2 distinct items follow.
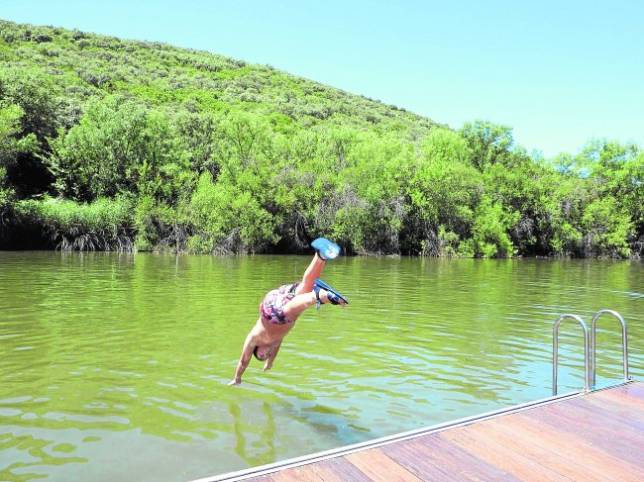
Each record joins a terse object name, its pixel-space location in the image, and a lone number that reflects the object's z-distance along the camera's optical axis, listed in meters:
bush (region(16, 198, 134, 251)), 46.91
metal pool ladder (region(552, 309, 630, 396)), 7.32
